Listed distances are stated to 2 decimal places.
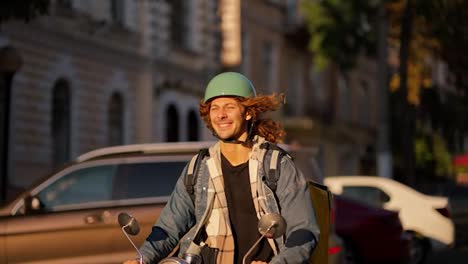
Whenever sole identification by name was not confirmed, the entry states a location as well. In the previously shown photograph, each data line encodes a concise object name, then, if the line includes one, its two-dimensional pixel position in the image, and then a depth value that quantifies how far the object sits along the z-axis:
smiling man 4.99
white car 18.47
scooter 4.63
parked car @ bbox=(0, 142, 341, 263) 9.84
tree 29.02
